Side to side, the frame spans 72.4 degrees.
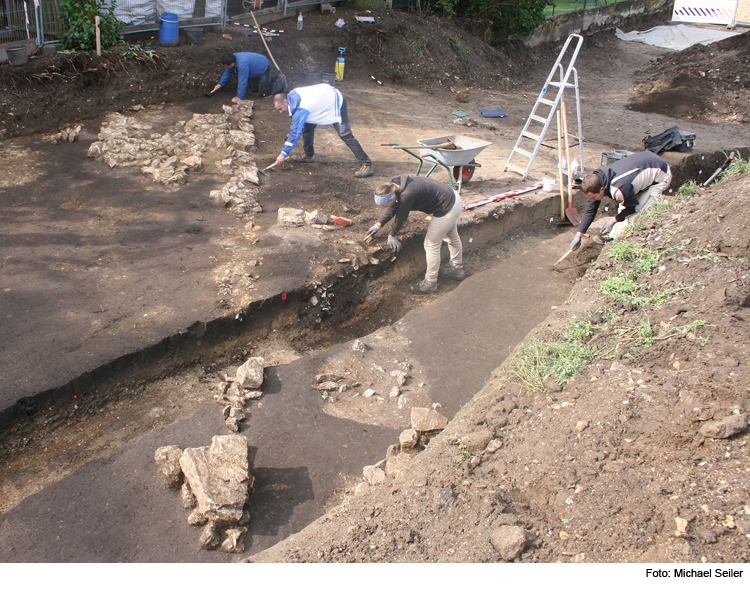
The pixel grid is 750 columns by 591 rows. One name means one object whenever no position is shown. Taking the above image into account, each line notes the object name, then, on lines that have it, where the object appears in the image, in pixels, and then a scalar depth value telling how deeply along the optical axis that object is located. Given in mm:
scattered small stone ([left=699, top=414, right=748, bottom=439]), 2945
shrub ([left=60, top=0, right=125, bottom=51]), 9453
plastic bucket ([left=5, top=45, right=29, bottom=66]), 8594
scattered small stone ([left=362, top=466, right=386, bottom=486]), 3742
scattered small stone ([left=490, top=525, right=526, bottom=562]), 2607
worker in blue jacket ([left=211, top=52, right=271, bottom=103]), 10156
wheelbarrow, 7875
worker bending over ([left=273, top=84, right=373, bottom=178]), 7781
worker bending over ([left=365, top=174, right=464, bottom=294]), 5965
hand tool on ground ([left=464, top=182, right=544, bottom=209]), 7891
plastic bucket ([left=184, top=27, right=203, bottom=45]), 11414
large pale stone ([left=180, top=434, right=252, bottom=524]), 3389
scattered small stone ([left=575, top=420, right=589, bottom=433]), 3301
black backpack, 9391
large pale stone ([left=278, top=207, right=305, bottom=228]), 6754
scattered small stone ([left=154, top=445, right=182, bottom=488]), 3670
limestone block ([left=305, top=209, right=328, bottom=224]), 6840
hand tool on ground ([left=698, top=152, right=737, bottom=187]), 9666
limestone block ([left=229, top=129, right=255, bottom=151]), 8539
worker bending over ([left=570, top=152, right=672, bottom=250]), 5953
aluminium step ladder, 8094
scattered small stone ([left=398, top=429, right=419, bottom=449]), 3973
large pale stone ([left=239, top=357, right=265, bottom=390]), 4613
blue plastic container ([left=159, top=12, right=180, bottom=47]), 10875
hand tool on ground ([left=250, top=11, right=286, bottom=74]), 11390
